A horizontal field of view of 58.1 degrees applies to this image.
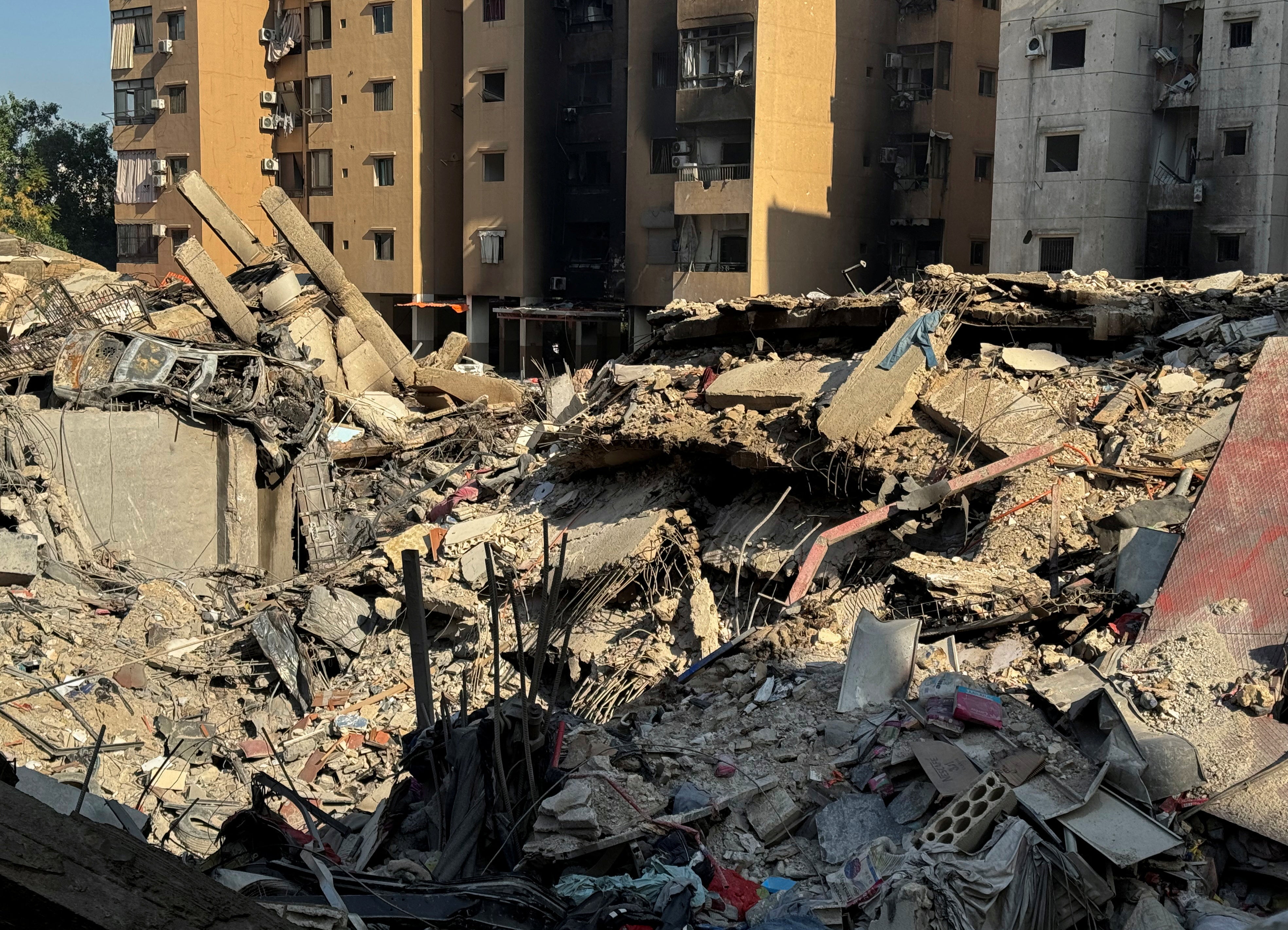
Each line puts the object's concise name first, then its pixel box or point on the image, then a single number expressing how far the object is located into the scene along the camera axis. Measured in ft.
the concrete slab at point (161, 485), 42.96
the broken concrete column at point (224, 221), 68.18
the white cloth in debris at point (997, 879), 15.08
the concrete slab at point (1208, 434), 29.63
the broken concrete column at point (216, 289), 60.59
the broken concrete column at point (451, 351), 73.92
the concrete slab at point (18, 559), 37.09
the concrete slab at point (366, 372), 68.64
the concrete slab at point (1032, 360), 35.83
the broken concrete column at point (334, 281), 69.56
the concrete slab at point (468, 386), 66.69
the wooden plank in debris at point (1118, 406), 32.19
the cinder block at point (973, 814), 16.42
